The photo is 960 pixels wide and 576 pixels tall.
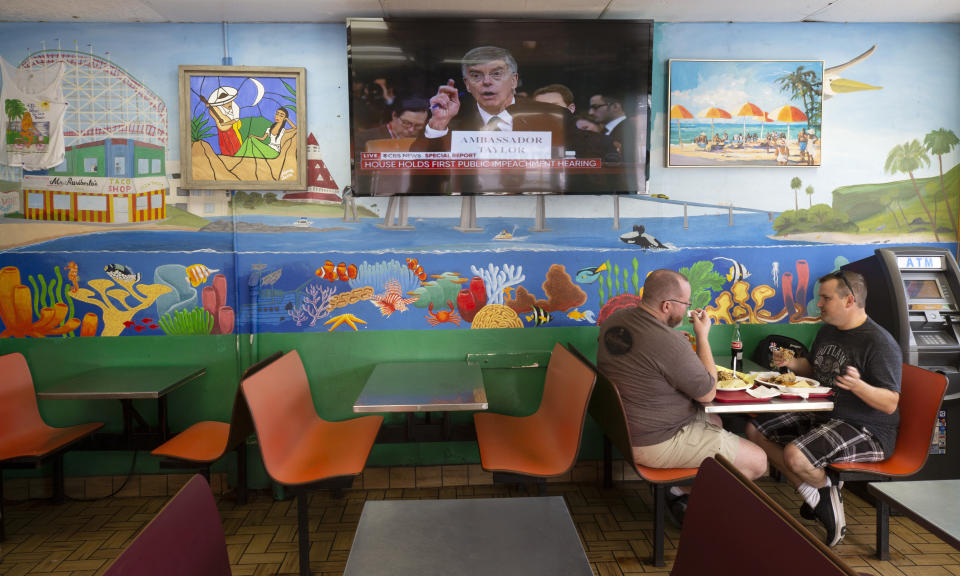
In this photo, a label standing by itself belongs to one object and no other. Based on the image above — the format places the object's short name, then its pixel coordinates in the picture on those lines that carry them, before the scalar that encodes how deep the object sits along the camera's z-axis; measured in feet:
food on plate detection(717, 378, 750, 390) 9.37
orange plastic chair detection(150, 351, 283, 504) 9.49
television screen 10.78
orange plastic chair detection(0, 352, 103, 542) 9.81
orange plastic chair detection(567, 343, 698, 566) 8.80
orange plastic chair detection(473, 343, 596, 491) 8.78
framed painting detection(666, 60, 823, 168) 11.57
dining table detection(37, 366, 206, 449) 9.70
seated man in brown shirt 8.81
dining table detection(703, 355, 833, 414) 8.77
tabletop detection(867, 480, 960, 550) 4.76
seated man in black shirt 9.04
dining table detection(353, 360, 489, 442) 8.63
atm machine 10.37
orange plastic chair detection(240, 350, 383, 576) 8.56
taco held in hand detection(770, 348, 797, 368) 10.98
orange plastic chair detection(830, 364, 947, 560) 8.92
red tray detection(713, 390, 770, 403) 8.95
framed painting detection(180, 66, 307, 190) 10.99
